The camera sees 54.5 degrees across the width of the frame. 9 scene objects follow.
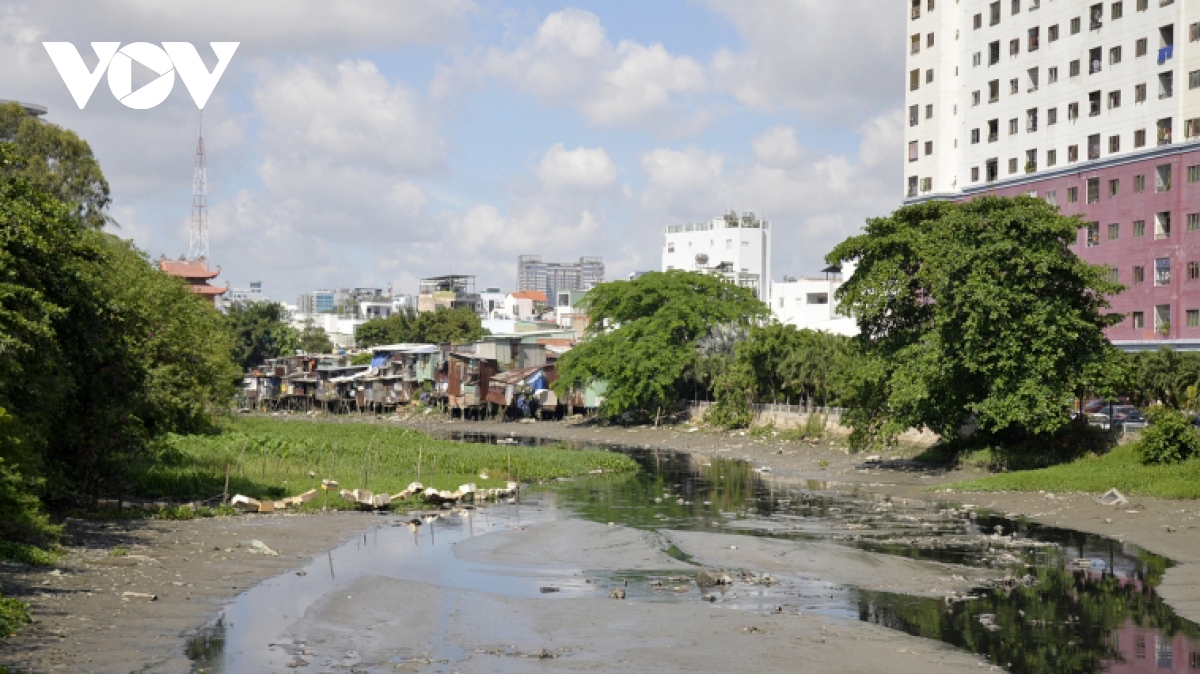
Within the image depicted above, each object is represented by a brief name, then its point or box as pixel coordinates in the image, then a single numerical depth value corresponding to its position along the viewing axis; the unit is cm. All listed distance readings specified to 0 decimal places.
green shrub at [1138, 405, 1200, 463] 3753
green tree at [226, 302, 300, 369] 13138
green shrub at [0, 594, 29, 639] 1653
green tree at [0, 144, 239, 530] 2305
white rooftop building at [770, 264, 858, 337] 9725
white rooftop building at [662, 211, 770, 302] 12350
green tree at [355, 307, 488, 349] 13162
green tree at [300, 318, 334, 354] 14612
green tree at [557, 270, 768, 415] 8031
